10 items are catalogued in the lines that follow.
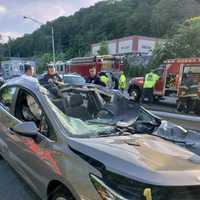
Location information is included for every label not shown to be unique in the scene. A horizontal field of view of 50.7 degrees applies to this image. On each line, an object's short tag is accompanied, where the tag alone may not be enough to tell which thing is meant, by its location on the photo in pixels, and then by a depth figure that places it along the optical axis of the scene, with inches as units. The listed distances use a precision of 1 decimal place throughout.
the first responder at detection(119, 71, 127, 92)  494.7
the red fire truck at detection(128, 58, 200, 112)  385.5
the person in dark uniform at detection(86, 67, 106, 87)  289.7
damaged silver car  61.8
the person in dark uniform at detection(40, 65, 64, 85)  222.2
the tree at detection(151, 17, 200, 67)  797.3
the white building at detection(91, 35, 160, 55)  1539.9
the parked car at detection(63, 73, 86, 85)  357.4
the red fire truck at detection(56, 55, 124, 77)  731.8
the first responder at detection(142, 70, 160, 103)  428.4
